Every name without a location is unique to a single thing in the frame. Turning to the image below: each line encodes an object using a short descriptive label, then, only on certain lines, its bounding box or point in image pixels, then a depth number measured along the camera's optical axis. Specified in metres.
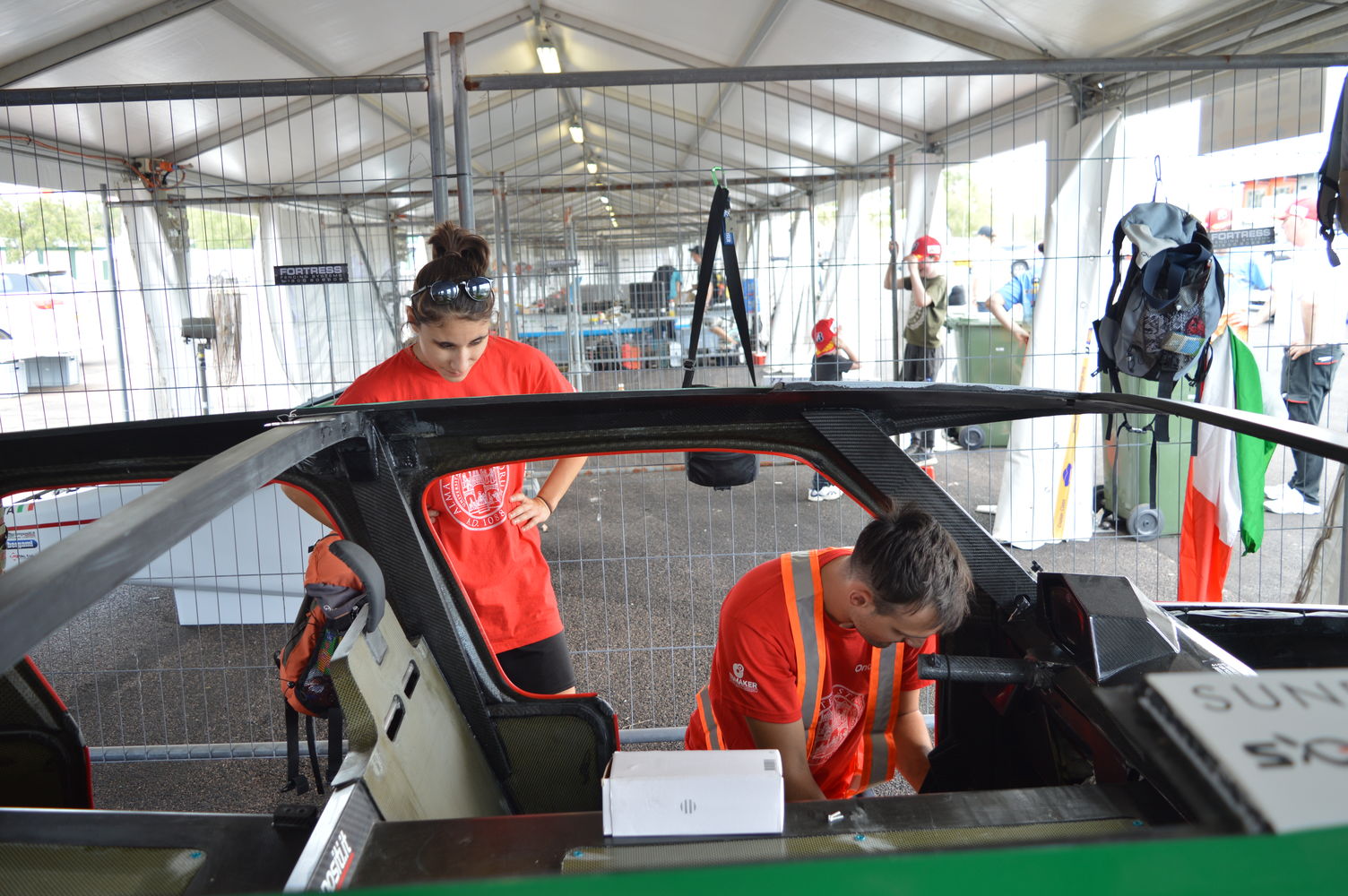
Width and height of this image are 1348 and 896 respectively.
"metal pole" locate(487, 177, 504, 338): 5.89
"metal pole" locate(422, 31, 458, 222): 3.76
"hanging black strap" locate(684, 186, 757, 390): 2.68
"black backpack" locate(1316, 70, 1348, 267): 3.39
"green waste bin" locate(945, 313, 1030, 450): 8.40
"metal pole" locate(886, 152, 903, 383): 5.80
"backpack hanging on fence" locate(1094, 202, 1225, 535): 3.76
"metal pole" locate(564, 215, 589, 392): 8.05
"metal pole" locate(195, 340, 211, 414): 5.61
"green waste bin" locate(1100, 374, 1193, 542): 6.02
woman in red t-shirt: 2.48
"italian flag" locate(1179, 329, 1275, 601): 4.08
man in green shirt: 6.71
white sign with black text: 0.58
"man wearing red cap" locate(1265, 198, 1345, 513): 5.01
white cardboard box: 1.18
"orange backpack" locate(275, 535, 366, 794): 2.30
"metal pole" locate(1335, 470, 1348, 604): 3.95
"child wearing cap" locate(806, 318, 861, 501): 6.47
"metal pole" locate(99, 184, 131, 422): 4.57
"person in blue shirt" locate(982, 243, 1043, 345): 6.13
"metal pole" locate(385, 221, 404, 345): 5.78
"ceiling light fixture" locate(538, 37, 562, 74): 9.75
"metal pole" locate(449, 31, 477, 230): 3.76
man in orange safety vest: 1.87
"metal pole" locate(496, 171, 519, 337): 5.44
